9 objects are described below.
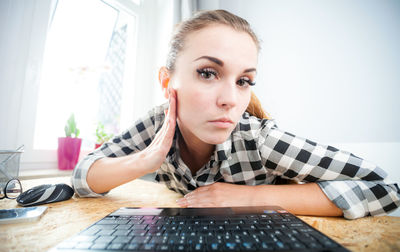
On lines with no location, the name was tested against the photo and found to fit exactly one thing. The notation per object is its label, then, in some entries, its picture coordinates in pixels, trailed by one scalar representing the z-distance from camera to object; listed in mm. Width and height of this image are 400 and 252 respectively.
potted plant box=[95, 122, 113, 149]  1488
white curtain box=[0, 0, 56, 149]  1114
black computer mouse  591
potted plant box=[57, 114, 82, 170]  1295
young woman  585
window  1429
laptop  281
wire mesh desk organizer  688
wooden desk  345
